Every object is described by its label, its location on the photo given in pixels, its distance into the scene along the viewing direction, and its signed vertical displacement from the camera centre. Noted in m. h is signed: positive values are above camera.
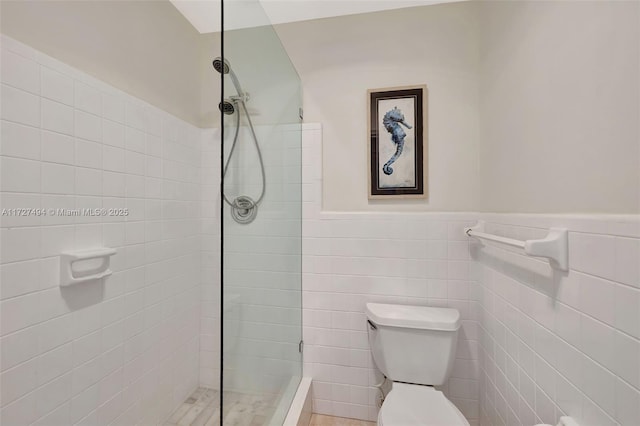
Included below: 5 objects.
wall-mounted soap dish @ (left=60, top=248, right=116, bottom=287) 1.04 -0.20
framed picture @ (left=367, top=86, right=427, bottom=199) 1.52 +0.42
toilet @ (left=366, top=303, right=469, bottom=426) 1.27 -0.63
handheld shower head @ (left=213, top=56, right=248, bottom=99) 0.80 +0.44
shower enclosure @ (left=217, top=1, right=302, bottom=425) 0.86 -0.02
